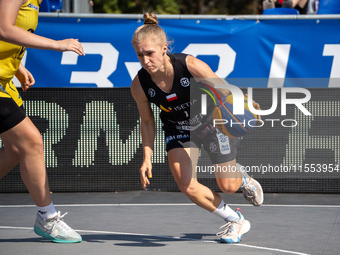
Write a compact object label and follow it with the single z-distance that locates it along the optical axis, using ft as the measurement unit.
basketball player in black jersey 25.53
